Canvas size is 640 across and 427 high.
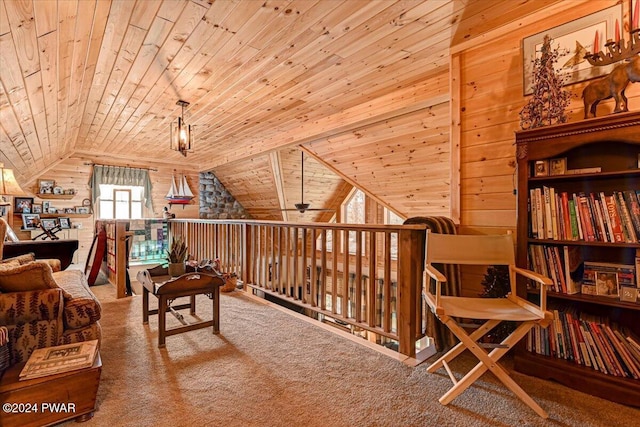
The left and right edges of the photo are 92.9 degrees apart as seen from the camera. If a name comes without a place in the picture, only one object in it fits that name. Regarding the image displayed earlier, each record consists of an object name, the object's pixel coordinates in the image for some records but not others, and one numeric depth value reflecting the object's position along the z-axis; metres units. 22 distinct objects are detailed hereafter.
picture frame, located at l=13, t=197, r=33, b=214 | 5.12
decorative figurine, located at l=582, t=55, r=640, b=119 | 1.51
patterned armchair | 1.56
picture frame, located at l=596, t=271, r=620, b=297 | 1.65
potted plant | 2.55
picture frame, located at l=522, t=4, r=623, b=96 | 1.76
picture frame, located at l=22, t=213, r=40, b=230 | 5.17
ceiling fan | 5.59
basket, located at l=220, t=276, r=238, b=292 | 3.84
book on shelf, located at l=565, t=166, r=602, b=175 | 1.69
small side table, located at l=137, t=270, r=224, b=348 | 2.21
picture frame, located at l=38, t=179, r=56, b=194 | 5.33
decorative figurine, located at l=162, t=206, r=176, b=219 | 6.19
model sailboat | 6.58
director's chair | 1.57
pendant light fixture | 3.15
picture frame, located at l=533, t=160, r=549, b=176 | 1.88
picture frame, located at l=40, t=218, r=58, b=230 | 5.31
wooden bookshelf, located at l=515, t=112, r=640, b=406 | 1.56
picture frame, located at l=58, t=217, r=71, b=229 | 5.47
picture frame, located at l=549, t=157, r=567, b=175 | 1.83
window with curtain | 5.88
